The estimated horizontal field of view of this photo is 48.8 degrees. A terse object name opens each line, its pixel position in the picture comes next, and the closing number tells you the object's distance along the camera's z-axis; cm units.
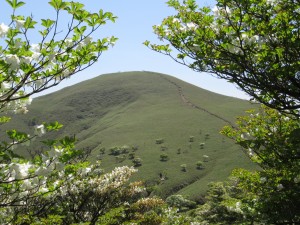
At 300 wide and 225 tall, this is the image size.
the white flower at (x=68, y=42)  501
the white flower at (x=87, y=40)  497
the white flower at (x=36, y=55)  468
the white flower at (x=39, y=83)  500
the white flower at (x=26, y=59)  454
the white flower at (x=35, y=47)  473
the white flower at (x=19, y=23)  441
